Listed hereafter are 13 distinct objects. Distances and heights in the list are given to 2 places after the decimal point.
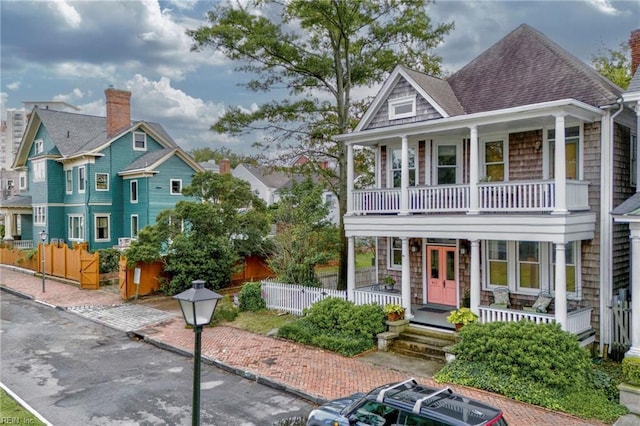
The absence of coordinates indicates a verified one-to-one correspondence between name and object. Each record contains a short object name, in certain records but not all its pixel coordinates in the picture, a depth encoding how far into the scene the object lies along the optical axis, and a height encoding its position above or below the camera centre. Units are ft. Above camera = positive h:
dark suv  20.92 -9.49
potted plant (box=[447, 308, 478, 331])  42.06 -9.97
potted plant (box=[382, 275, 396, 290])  55.93 -8.79
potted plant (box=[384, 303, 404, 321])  47.14 -10.51
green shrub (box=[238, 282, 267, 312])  61.36 -11.85
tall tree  64.59 +22.93
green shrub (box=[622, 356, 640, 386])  30.91 -11.03
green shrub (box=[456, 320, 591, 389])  33.55 -11.05
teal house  104.53 +9.09
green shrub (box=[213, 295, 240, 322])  57.21 -12.77
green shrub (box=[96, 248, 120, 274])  89.92 -9.43
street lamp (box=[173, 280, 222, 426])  20.68 -4.57
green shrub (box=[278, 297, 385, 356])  44.75 -12.12
